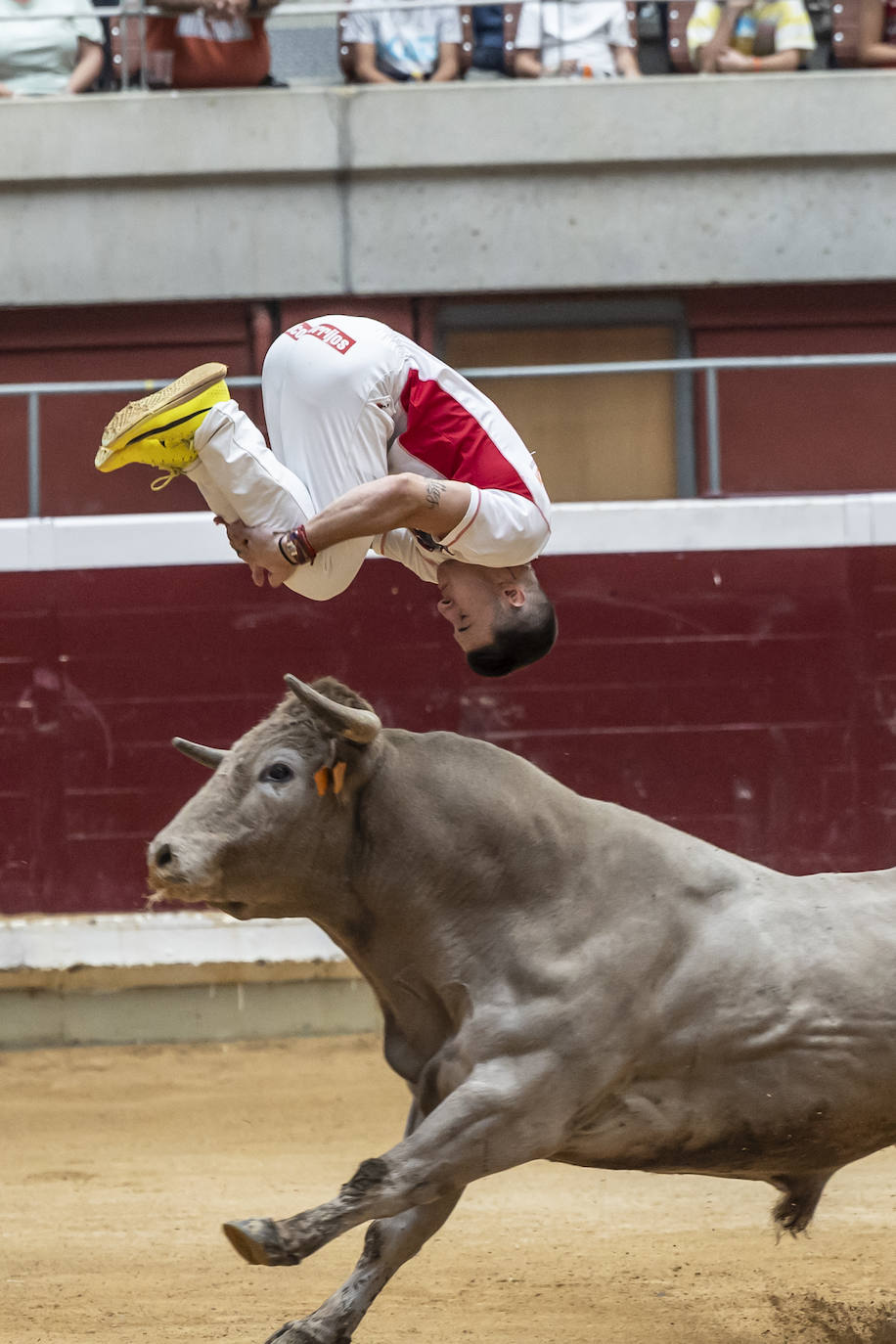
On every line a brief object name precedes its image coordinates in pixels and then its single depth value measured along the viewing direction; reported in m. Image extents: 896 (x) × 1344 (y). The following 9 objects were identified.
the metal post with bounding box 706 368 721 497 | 15.70
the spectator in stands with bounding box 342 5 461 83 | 19.48
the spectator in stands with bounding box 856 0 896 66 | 19.52
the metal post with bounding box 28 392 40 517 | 15.49
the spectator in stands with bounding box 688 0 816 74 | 19.50
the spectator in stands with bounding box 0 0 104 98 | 19.53
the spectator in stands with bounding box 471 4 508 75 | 19.75
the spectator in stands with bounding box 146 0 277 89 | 18.97
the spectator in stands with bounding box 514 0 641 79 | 19.58
